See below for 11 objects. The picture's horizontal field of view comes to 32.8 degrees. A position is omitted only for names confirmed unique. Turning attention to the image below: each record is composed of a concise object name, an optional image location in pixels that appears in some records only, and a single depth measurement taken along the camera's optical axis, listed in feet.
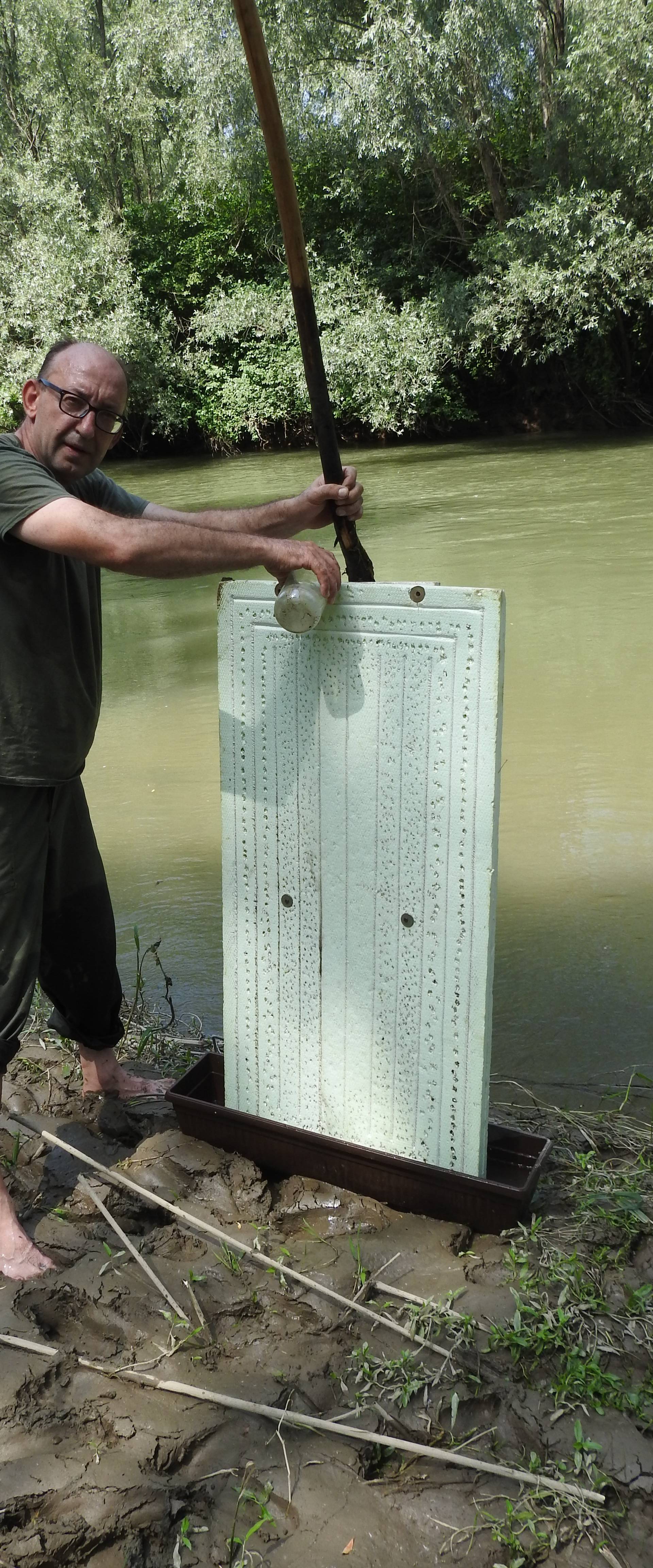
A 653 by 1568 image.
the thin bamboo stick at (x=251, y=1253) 6.72
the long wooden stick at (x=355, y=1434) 5.57
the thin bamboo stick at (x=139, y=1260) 6.92
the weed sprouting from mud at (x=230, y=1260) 7.31
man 6.70
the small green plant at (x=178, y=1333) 6.64
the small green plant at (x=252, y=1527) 5.29
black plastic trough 7.39
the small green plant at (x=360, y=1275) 7.09
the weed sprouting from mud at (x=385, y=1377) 6.20
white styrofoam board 6.93
